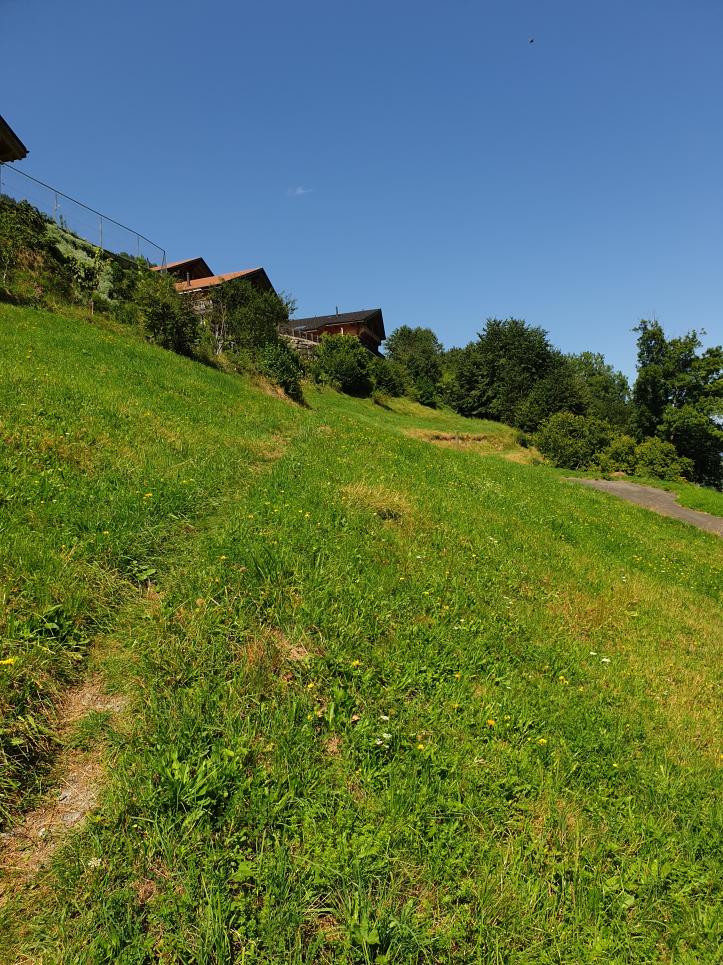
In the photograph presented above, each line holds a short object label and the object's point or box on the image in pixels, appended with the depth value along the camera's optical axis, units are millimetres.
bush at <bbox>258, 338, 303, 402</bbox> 23344
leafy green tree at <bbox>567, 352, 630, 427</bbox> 49969
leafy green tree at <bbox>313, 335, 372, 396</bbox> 37688
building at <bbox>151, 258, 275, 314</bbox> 40500
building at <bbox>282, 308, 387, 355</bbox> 61156
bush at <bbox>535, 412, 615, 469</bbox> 36594
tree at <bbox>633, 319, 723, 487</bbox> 40469
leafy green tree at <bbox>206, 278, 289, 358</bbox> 26469
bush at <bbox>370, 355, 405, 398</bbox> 43559
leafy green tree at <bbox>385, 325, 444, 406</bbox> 50312
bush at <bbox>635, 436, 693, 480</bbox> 37541
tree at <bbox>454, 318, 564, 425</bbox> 52188
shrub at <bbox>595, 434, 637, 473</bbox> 36000
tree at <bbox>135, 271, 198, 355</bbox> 19172
